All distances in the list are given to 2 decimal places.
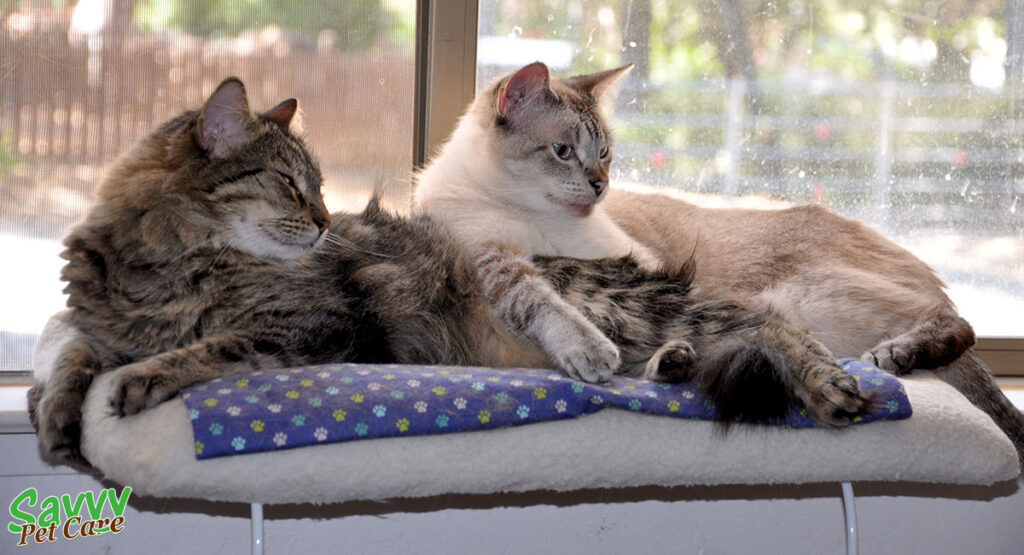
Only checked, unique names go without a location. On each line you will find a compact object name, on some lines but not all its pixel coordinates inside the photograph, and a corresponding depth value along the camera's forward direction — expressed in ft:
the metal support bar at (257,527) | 4.37
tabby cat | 4.82
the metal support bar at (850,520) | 4.93
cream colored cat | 6.12
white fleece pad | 4.13
